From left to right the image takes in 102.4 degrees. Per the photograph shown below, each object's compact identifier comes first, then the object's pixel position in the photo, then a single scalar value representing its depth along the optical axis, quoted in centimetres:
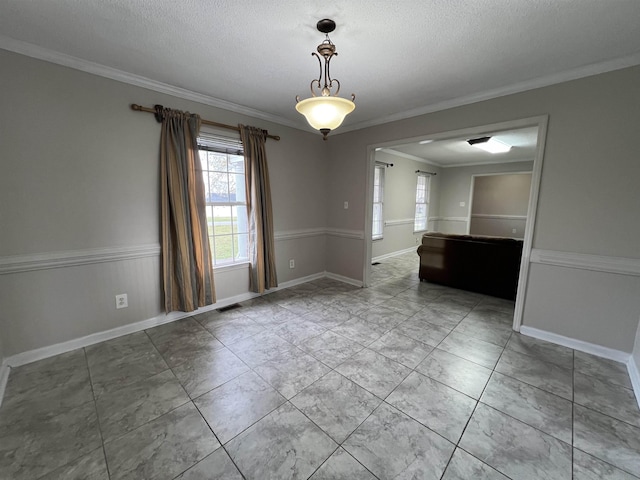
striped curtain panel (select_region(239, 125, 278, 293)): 330
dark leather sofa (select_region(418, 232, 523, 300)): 345
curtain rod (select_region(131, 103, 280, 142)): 246
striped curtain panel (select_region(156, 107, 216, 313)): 266
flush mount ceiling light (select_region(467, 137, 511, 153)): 425
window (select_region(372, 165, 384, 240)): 559
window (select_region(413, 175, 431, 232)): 697
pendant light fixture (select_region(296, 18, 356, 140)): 159
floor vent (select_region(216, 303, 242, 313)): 319
